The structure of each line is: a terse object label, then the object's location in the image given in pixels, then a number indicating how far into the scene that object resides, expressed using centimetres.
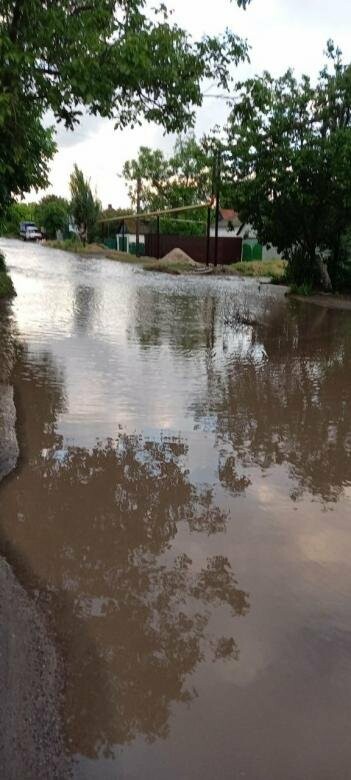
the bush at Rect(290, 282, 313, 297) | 2092
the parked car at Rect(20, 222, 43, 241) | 6812
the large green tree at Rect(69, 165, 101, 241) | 5512
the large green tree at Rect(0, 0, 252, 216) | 580
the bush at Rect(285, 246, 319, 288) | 2245
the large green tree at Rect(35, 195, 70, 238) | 7138
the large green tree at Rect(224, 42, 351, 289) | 1816
